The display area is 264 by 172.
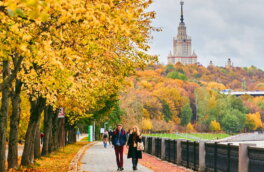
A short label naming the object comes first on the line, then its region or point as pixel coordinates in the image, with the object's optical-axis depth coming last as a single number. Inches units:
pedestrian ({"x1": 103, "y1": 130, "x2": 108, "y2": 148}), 2047.2
